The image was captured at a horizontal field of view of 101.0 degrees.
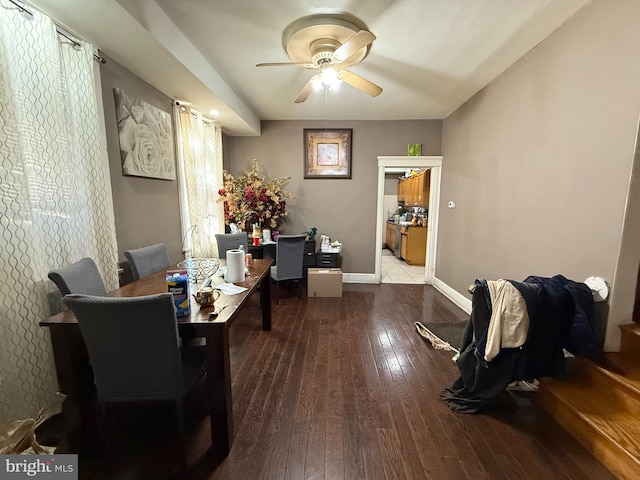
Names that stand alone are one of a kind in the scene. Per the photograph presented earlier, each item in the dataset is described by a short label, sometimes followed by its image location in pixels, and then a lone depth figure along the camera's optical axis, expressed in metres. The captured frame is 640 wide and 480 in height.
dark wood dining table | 1.27
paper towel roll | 1.87
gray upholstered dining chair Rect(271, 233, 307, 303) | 3.38
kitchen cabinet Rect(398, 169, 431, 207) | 5.11
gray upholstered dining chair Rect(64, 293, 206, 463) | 1.09
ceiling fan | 1.85
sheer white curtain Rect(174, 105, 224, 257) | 3.00
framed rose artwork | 2.18
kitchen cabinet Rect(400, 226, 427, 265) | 5.71
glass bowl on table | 1.97
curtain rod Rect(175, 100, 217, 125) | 2.91
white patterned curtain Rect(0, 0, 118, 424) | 1.38
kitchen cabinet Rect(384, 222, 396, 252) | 7.15
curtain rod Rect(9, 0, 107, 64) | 1.42
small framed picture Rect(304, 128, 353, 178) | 4.23
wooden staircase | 1.29
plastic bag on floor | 1.23
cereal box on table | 1.30
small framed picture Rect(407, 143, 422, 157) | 4.11
